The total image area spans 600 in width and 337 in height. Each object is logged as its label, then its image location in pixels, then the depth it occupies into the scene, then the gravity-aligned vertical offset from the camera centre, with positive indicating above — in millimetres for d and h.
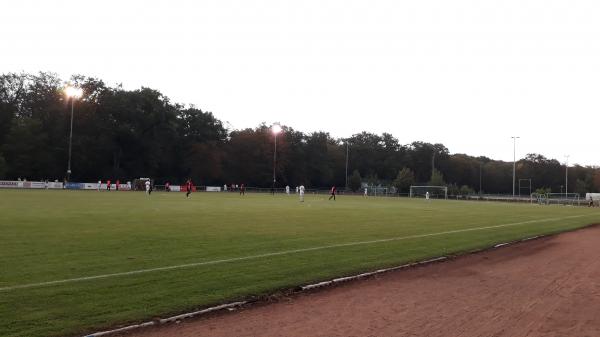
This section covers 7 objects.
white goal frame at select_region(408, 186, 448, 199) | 90638 +1003
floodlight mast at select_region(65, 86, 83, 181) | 70125 +13393
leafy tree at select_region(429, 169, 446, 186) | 103544 +2778
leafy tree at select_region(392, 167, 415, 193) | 102400 +2432
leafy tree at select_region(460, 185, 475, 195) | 92912 +624
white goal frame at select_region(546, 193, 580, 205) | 72250 -332
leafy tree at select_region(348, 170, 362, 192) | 117500 +2007
